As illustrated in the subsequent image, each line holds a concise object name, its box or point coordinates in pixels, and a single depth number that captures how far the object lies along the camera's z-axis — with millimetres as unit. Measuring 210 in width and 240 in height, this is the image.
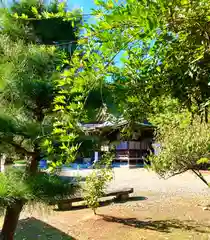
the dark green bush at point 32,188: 2209
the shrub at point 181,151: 4756
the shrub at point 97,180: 4969
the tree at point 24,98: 2268
